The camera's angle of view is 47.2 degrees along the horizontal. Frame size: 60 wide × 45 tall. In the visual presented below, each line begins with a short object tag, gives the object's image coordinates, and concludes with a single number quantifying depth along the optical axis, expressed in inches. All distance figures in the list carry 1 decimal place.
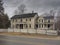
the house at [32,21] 1038.3
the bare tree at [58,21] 955.0
